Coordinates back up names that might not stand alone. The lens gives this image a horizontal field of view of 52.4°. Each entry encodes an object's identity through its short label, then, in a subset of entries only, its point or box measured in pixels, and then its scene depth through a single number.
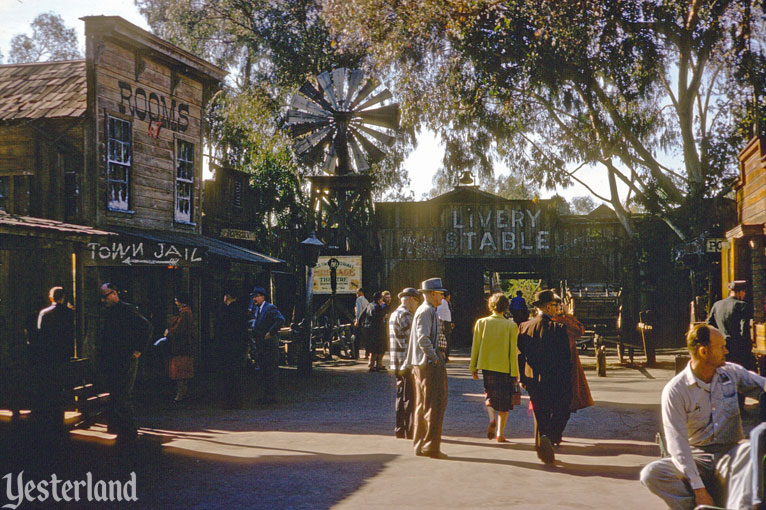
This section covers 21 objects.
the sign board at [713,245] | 16.25
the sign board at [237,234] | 23.19
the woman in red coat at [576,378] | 9.36
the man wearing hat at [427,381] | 8.41
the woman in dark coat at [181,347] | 13.03
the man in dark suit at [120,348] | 9.27
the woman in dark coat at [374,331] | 17.95
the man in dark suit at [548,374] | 8.47
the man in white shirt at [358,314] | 21.84
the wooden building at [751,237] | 12.62
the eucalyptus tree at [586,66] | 20.42
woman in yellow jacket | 9.33
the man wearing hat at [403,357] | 9.72
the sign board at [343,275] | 26.59
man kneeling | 4.89
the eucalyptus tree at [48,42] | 42.34
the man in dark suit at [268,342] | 13.05
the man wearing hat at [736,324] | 11.48
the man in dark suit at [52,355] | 8.79
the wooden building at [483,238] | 27.75
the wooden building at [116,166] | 14.80
